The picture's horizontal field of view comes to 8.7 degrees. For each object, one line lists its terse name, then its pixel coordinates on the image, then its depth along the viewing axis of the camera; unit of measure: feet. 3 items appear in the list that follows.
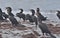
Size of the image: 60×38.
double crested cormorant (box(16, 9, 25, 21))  61.42
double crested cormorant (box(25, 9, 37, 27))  55.42
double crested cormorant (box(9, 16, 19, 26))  53.92
